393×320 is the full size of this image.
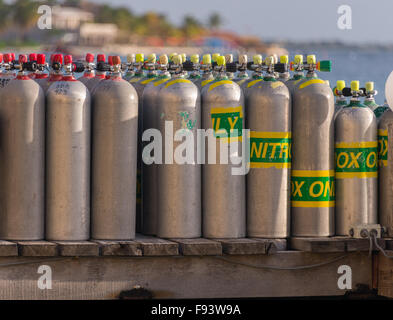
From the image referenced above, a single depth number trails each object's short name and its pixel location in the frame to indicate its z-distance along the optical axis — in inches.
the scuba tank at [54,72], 398.2
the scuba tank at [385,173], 407.3
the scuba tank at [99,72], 413.8
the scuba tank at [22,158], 379.2
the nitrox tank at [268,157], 399.1
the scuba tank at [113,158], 386.5
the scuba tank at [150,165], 402.5
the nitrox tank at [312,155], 403.2
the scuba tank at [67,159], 382.0
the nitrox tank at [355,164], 407.5
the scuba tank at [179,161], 391.5
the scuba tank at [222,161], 394.3
